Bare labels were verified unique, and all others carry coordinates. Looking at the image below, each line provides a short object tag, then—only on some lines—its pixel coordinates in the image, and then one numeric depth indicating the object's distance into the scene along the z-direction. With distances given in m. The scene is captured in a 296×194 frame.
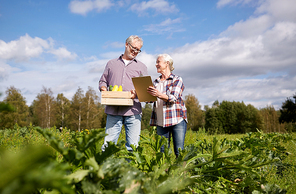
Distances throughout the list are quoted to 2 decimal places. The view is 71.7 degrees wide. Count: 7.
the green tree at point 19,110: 30.23
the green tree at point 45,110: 33.81
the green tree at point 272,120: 48.88
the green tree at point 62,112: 36.97
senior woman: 3.35
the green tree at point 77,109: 34.88
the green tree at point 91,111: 35.16
